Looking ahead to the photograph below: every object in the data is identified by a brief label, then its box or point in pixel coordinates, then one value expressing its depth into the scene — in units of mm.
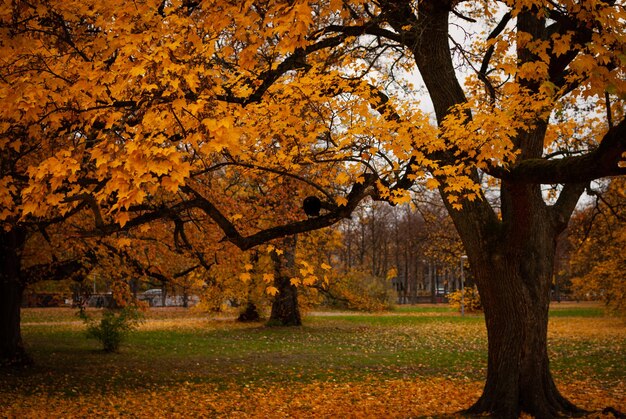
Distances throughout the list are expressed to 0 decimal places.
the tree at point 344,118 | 6379
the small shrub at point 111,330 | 19234
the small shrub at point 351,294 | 28953
